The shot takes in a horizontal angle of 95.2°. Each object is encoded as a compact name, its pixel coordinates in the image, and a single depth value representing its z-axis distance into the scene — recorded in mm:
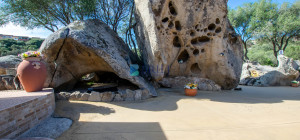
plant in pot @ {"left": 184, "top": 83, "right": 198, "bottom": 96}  5473
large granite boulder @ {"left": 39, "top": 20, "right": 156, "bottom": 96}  4426
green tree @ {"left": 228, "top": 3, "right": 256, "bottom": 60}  16141
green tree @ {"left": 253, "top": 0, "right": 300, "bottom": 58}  13438
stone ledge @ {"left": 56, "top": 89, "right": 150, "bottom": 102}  4301
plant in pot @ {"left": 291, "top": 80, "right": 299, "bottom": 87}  9750
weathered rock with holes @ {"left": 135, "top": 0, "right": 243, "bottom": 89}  5922
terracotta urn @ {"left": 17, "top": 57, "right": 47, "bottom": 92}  3240
